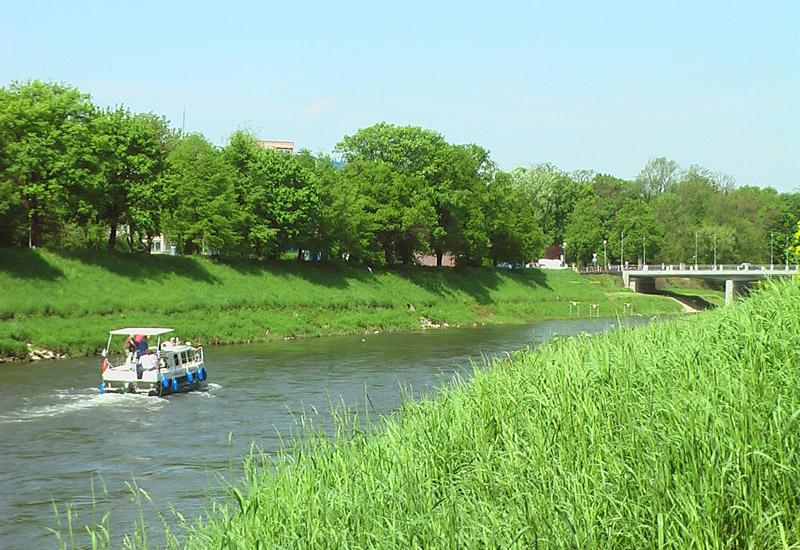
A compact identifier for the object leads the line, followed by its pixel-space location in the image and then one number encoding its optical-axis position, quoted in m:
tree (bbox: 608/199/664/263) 142.88
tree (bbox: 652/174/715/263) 149.12
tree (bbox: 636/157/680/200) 181.50
